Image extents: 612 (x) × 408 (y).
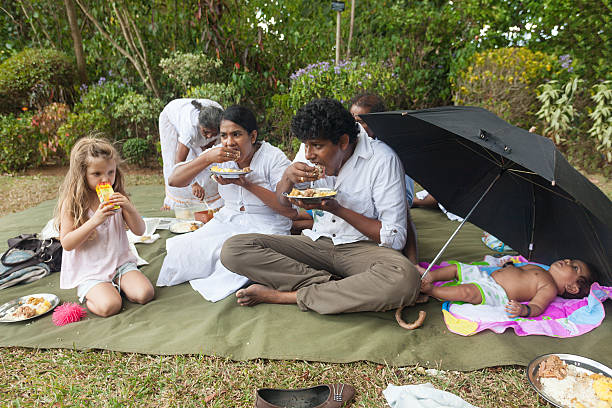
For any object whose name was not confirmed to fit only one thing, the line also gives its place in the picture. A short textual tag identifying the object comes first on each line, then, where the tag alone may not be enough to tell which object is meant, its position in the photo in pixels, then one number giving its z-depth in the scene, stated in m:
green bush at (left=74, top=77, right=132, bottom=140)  8.14
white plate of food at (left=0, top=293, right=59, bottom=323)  2.59
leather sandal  1.84
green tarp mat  2.20
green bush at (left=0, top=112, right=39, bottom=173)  7.50
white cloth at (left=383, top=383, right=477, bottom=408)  1.80
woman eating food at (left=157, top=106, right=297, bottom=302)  2.99
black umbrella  1.78
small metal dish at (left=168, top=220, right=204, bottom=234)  4.14
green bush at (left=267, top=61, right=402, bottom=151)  6.71
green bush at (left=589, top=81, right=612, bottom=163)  5.96
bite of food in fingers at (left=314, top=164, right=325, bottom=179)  2.60
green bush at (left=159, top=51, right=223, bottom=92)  7.75
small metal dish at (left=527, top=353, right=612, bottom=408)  1.91
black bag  3.30
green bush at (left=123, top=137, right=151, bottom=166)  7.95
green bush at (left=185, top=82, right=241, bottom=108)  7.32
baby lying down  2.51
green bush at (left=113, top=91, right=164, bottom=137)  7.84
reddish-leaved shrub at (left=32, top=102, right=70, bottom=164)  7.68
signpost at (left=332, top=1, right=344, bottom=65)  5.88
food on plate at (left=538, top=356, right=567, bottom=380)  1.94
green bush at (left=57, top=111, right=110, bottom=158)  7.39
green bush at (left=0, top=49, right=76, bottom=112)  8.24
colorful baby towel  2.36
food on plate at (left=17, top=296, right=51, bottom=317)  2.67
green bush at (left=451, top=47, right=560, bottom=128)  6.63
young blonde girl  2.68
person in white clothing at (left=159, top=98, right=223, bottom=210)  3.83
